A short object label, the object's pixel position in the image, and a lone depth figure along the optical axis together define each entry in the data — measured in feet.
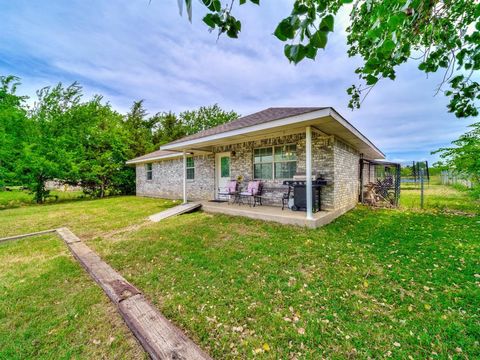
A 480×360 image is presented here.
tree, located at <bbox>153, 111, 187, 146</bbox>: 84.69
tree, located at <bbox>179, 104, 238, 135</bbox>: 112.16
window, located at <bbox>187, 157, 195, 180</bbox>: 34.91
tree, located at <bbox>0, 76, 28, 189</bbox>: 33.45
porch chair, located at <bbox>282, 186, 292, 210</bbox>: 21.91
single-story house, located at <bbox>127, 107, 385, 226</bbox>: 17.52
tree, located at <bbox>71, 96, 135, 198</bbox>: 45.19
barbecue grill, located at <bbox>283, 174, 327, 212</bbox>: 19.90
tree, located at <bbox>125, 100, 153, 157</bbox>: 64.28
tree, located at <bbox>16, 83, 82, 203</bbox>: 36.76
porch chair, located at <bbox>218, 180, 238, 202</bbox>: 26.51
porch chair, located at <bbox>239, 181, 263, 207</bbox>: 23.79
